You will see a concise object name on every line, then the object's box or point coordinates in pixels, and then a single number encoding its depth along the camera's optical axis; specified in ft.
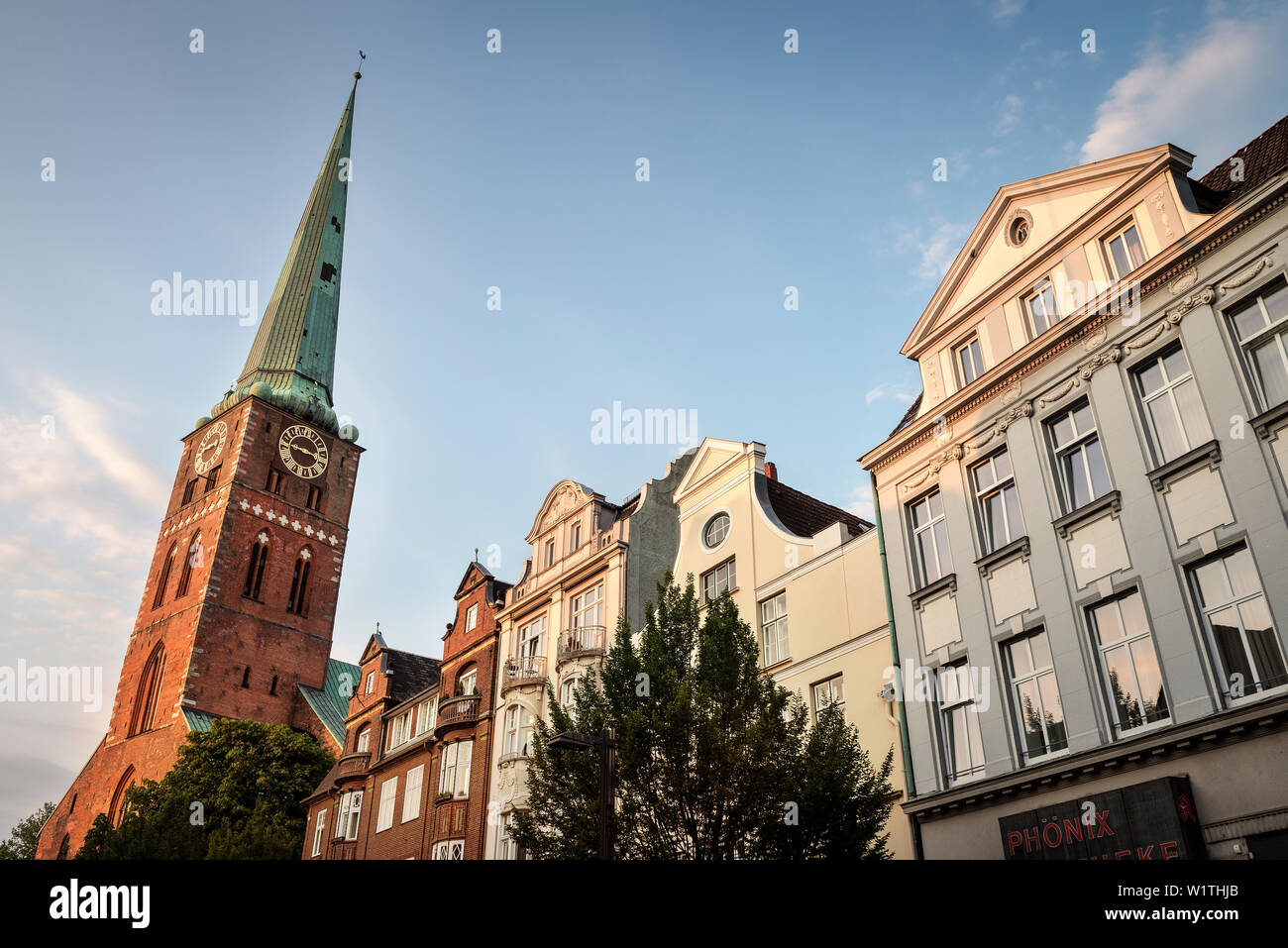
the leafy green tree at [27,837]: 252.42
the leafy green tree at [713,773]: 55.52
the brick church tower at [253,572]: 224.74
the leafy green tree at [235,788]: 156.87
